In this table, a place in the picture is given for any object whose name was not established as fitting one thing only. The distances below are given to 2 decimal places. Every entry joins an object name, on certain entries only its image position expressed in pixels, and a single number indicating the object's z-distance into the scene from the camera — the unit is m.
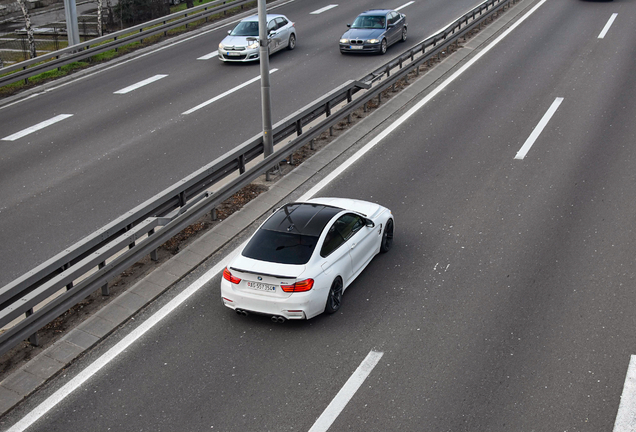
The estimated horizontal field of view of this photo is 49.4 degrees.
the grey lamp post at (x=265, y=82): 14.02
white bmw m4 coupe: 9.41
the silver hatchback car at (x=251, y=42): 24.73
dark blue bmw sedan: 25.19
